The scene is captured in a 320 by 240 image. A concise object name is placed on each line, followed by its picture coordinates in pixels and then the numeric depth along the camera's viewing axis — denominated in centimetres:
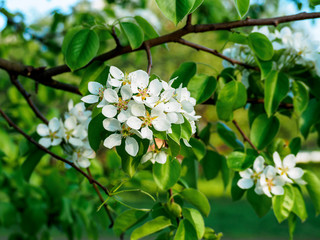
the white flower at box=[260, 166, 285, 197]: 50
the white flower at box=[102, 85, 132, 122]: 40
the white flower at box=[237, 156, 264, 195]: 51
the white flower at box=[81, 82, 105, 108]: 43
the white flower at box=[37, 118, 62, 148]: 55
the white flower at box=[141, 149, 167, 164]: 44
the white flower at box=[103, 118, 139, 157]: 41
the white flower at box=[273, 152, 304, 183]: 52
